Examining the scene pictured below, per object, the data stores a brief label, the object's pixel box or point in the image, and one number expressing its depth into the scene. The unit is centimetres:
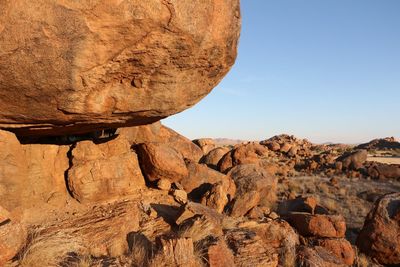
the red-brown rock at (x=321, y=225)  774
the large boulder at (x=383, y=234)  784
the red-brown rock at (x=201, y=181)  897
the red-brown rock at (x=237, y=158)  1401
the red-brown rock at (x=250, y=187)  836
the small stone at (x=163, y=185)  795
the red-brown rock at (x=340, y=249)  728
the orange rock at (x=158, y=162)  803
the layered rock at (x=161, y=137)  911
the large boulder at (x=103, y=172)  688
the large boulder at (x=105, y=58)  438
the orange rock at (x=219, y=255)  524
